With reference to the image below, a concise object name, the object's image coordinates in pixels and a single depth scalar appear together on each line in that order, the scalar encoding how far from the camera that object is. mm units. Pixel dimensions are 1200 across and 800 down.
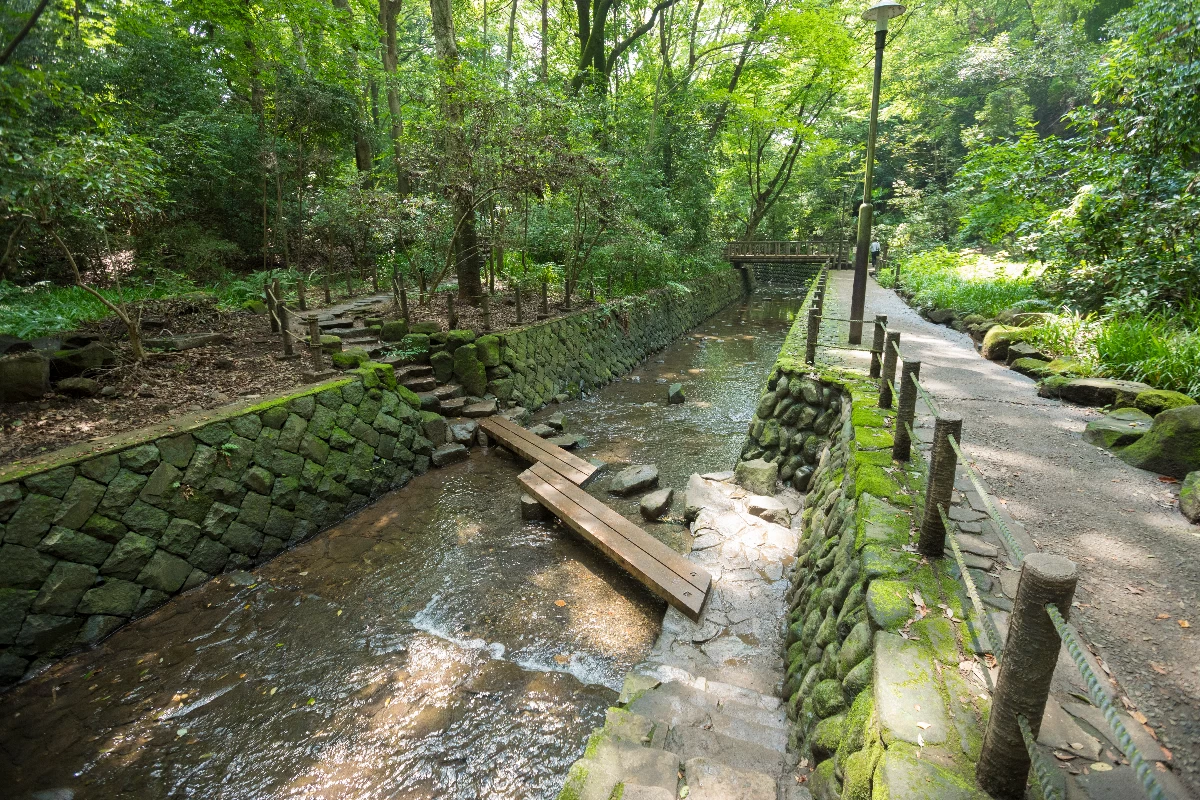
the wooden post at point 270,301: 7117
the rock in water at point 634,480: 6273
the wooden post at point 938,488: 2617
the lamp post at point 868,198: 6305
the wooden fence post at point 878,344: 5550
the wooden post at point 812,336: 6488
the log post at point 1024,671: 1368
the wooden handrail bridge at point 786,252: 25047
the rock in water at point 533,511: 5781
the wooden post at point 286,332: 6734
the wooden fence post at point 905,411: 3570
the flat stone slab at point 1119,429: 4137
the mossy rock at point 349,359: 6793
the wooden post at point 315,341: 6238
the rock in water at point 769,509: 5195
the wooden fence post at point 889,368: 4801
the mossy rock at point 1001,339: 7051
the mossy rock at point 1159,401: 4441
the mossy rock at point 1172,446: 3650
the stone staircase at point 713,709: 2455
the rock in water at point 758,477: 5746
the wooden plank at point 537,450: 6352
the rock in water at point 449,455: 7051
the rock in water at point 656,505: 5684
